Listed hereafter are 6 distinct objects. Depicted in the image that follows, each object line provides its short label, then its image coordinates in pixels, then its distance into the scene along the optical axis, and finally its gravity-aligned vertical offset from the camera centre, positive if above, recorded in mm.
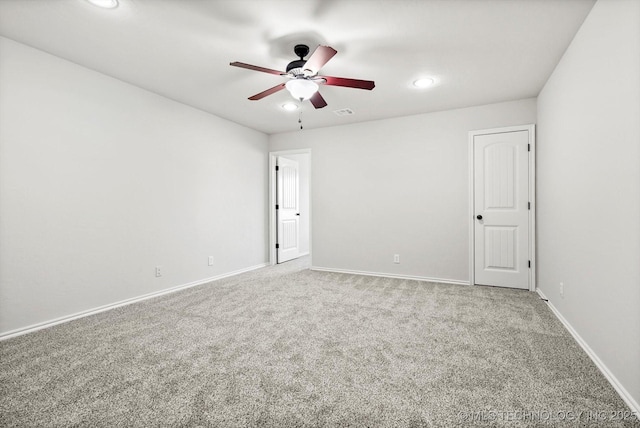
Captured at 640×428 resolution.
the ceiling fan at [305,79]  2246 +1118
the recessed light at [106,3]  1921 +1398
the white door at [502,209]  3719 +29
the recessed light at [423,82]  3113 +1414
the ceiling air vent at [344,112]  4077 +1434
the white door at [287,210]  5512 +37
